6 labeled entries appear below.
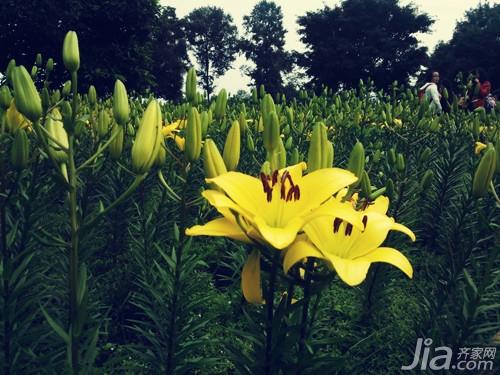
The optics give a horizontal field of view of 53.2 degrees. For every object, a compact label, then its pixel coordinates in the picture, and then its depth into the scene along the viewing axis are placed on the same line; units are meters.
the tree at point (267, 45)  50.91
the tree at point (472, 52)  32.06
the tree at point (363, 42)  36.03
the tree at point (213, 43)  56.56
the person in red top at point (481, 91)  4.20
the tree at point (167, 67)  39.66
